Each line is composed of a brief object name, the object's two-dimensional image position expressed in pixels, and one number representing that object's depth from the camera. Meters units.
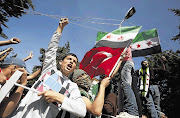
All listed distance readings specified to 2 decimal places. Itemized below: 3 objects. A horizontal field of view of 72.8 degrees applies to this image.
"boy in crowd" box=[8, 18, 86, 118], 1.29
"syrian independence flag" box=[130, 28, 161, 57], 4.04
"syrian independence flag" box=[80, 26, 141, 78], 3.23
